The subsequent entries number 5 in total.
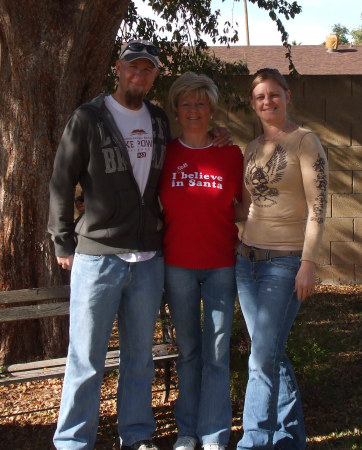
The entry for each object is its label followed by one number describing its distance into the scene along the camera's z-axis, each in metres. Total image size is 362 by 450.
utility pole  26.12
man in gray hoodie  3.00
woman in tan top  2.96
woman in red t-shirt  3.16
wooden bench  3.72
